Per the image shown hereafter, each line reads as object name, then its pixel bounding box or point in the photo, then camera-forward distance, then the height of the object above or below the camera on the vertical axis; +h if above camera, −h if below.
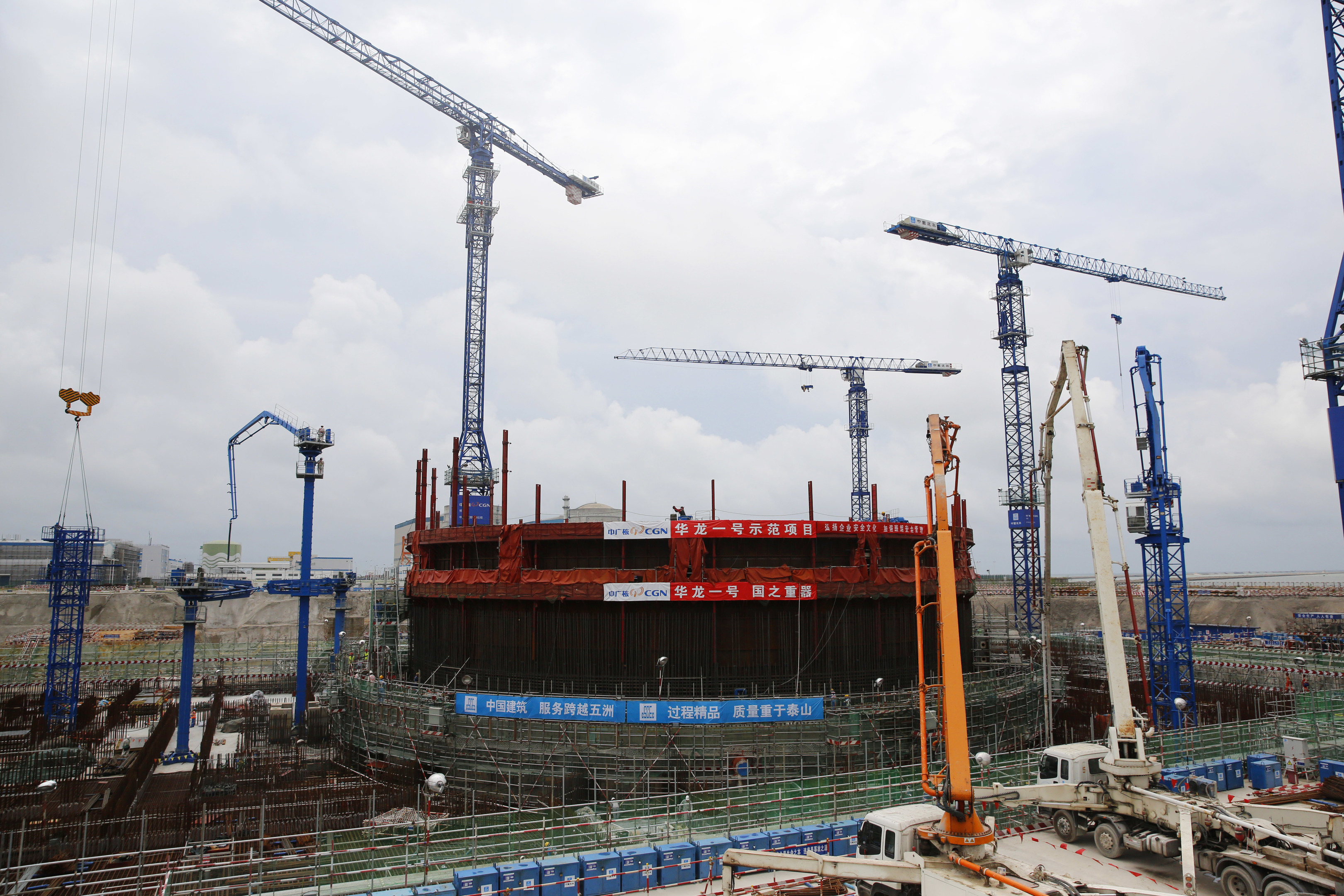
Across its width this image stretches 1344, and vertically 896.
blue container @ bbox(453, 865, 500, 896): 18.20 -7.55
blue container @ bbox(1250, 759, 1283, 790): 27.91 -7.87
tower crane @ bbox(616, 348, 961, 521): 88.69 +15.48
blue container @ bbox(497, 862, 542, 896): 18.58 -7.61
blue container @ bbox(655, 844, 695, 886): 20.00 -7.83
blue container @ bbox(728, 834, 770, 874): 20.44 -7.43
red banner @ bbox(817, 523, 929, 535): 36.66 +1.44
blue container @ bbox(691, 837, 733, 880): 20.48 -7.74
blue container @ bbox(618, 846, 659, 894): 19.59 -7.77
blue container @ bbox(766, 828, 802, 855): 20.77 -7.55
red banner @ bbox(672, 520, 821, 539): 34.97 +1.34
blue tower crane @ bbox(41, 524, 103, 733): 46.12 -2.29
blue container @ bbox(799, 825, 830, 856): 21.20 -7.66
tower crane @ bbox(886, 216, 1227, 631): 63.19 +9.79
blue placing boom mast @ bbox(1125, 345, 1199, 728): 40.38 +1.26
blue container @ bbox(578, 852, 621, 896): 19.23 -7.77
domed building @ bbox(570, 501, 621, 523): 80.12 +4.86
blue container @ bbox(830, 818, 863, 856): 21.61 -7.81
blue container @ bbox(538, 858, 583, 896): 18.80 -7.69
